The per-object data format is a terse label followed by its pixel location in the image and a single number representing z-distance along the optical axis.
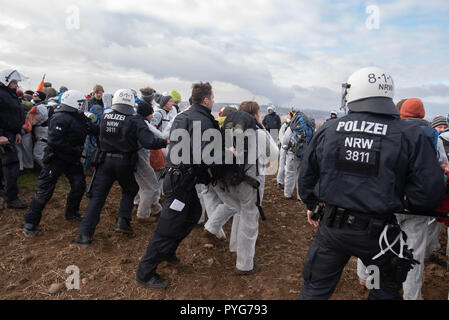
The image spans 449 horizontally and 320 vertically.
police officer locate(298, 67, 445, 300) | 2.29
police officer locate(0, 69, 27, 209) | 5.44
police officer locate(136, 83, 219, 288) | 3.56
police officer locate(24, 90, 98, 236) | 4.80
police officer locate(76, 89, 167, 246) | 4.59
